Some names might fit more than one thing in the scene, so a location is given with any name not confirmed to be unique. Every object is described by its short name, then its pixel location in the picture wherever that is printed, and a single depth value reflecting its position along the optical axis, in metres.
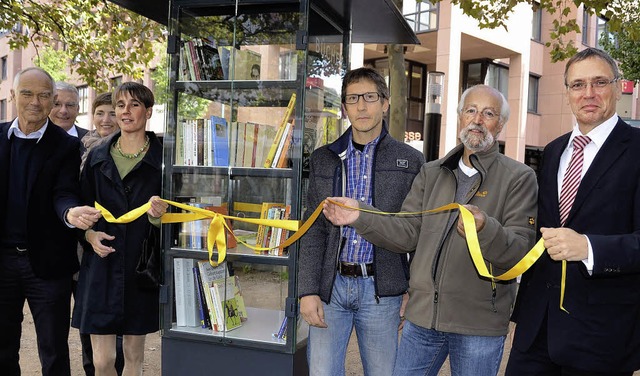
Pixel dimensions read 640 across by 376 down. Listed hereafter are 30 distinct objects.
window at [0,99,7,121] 40.42
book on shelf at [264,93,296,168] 3.57
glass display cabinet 3.59
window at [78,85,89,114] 29.48
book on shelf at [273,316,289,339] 3.53
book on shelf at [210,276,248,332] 3.69
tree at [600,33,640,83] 13.57
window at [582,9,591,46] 24.91
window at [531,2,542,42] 22.83
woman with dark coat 3.58
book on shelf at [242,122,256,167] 3.67
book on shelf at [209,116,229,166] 3.69
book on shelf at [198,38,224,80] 3.77
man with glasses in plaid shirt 3.00
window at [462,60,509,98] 21.81
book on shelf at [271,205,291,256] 3.55
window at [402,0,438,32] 18.28
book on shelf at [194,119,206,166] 3.72
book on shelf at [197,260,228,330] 3.72
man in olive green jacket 2.66
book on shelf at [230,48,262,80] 3.70
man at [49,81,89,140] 5.08
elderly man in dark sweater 3.58
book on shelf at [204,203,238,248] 3.69
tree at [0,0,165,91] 9.63
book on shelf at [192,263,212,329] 3.72
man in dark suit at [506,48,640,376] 2.25
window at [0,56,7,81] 39.77
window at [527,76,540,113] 24.06
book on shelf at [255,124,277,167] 3.64
